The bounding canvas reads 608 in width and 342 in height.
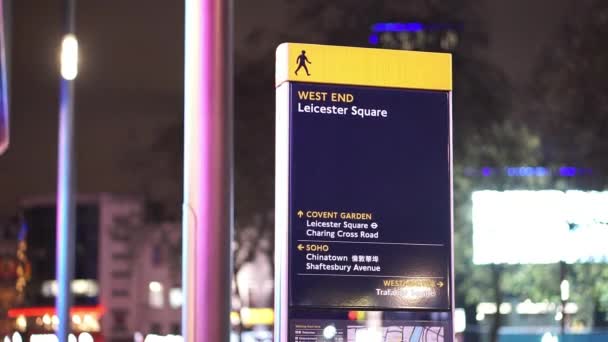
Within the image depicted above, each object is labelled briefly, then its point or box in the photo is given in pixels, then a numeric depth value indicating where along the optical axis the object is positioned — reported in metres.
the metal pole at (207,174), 7.89
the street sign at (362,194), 8.02
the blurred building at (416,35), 39.93
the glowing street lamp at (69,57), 17.66
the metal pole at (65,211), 16.86
